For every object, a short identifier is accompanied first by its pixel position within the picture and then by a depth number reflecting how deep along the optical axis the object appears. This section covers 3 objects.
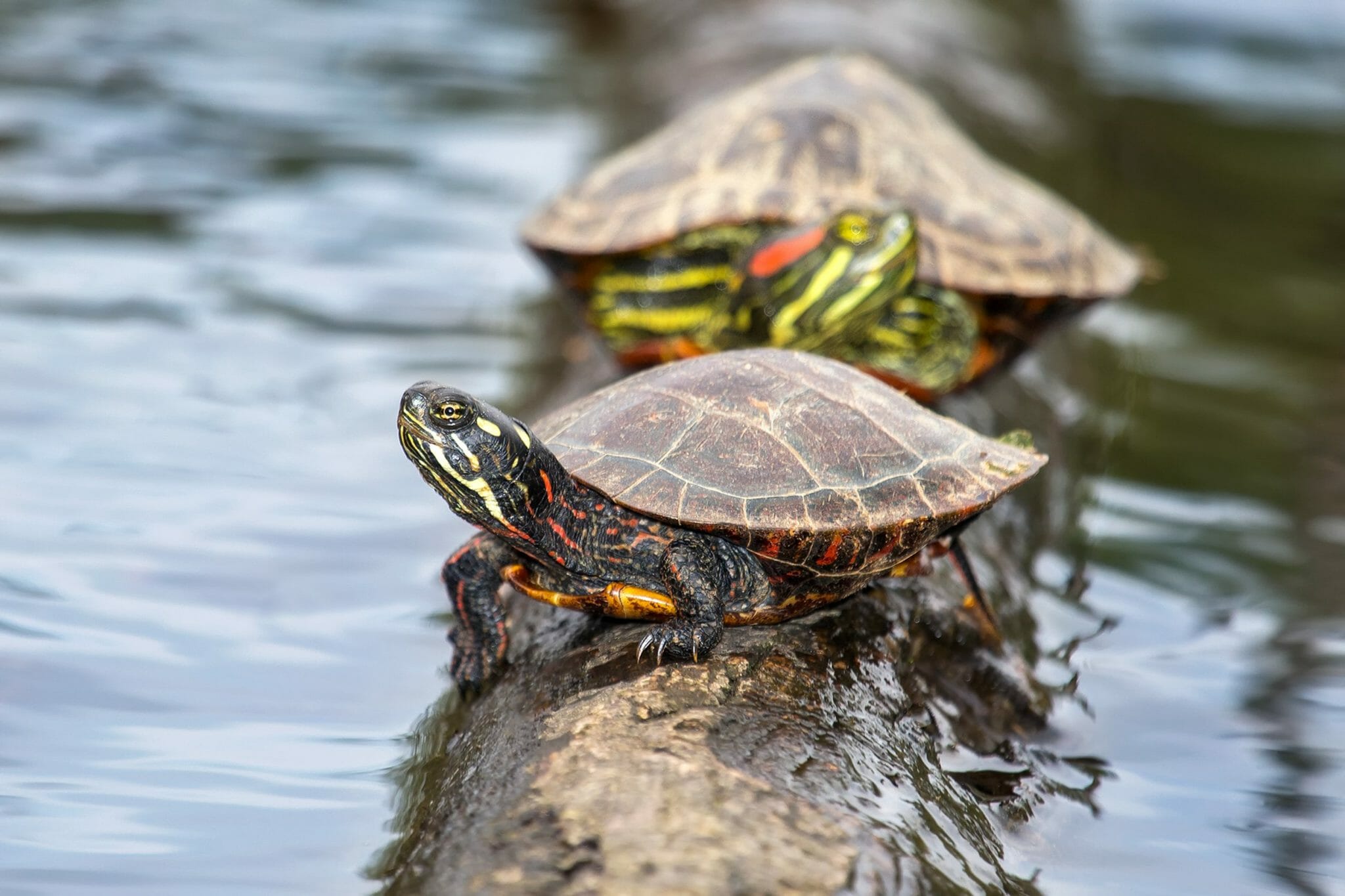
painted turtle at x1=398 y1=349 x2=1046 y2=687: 6.20
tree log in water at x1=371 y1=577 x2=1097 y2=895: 4.89
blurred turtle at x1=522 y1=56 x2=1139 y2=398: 9.52
